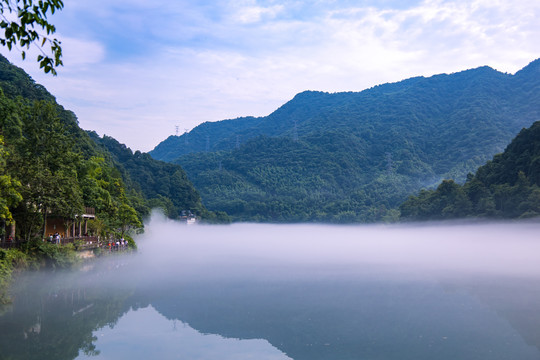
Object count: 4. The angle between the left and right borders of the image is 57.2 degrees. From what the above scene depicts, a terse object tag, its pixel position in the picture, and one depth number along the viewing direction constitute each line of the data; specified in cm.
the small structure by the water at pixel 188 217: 11327
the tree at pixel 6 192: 1945
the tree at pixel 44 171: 2567
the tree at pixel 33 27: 634
